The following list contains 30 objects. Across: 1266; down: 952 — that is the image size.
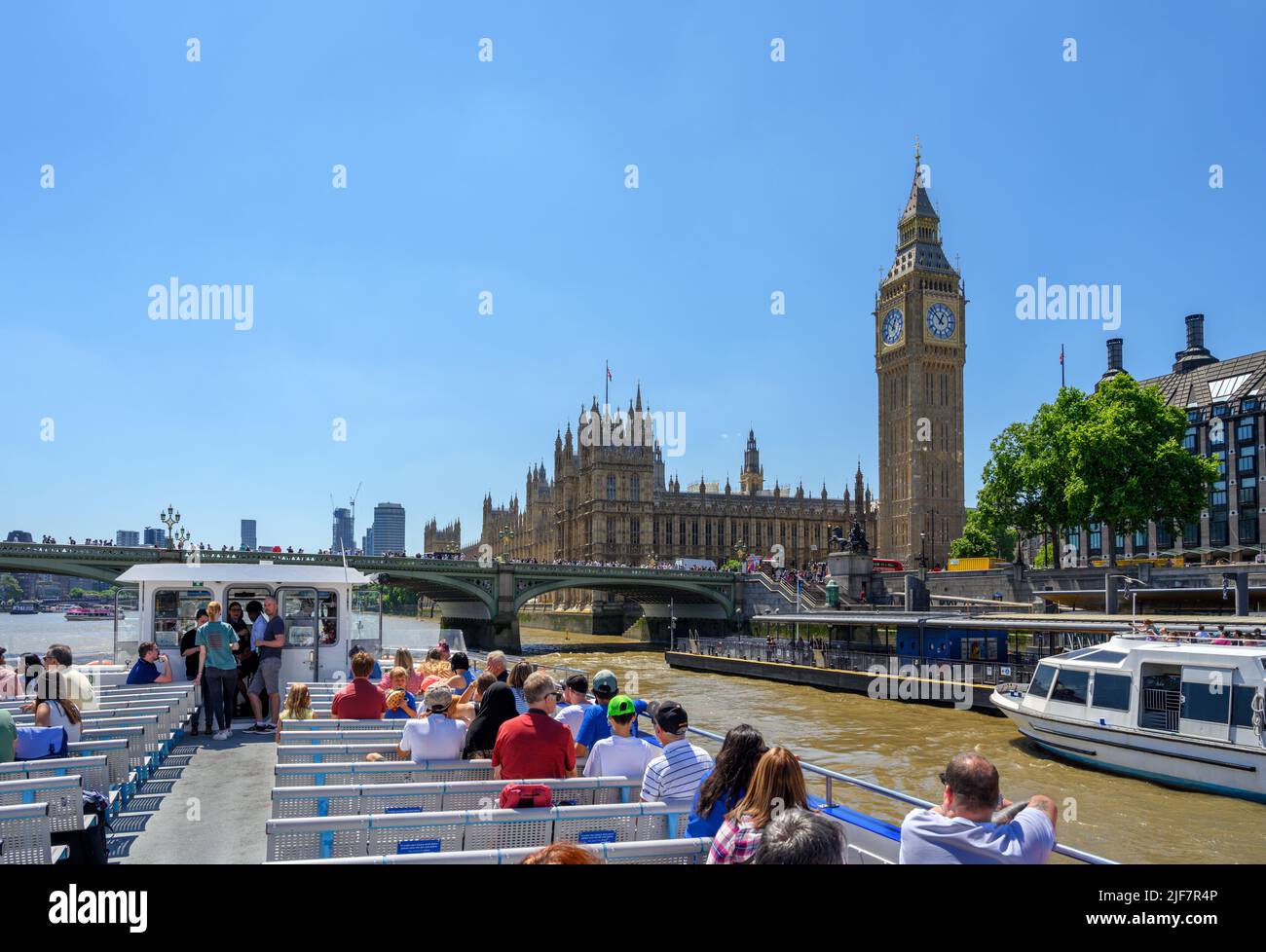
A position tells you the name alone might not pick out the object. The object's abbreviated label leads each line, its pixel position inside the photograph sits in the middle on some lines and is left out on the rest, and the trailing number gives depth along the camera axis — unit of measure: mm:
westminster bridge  50625
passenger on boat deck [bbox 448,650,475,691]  11513
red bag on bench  5621
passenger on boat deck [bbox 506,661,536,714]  9695
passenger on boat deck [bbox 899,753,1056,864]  4539
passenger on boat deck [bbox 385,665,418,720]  10375
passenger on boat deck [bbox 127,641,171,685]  13539
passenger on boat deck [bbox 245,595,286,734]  14023
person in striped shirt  6160
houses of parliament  95688
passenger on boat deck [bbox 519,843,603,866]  3252
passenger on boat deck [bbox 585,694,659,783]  7125
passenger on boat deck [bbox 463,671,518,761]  8164
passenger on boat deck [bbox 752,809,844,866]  3516
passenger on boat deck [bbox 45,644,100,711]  10506
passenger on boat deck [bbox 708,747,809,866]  4266
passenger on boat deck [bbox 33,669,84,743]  8245
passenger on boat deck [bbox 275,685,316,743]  10523
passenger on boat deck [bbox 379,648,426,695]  12531
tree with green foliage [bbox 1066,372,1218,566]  53281
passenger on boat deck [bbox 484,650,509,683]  10711
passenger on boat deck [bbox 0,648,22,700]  11805
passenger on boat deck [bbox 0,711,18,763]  7420
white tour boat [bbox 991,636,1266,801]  18016
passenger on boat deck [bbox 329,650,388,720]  10461
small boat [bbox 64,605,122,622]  116738
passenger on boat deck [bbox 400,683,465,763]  8016
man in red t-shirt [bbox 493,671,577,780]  6969
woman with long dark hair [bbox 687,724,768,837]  5262
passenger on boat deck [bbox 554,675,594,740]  8969
